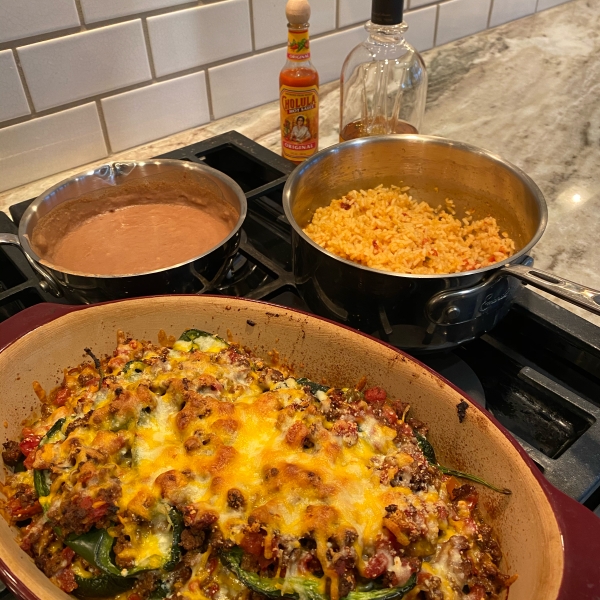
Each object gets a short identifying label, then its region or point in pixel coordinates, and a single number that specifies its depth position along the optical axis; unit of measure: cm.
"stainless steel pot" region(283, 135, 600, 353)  84
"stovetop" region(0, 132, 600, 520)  80
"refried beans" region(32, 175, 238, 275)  104
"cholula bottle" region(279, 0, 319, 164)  121
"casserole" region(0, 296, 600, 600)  59
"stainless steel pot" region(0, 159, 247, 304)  92
